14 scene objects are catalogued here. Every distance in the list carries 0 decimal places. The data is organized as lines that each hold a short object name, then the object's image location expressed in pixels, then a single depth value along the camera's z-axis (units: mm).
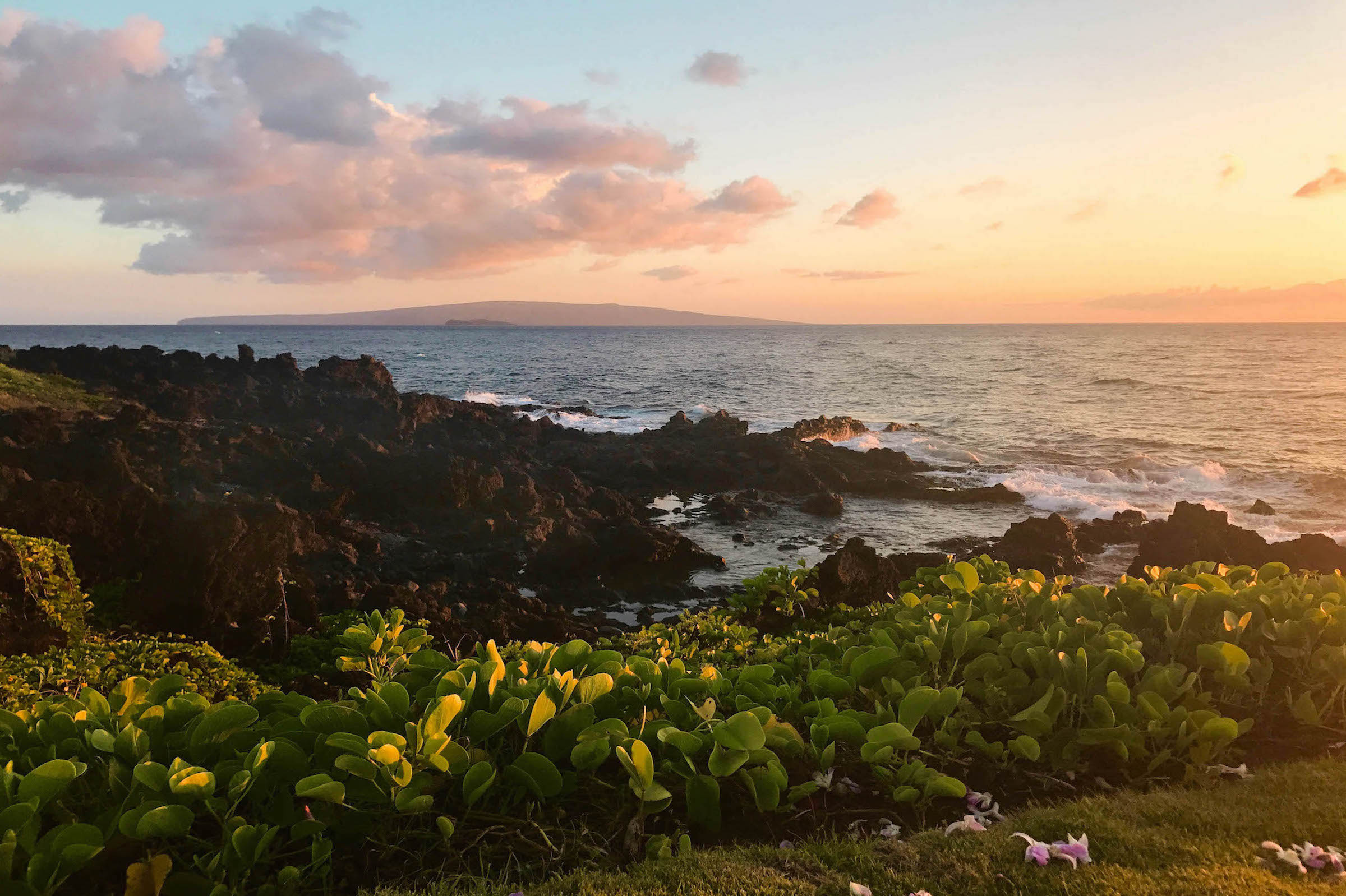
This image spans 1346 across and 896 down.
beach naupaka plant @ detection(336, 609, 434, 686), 3467
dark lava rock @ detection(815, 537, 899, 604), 8891
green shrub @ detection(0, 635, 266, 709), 4324
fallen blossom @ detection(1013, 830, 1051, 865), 2557
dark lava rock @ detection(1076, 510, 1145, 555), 17266
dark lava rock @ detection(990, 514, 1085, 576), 14844
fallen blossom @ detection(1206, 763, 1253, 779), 3379
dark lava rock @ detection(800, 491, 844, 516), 20109
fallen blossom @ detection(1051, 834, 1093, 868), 2580
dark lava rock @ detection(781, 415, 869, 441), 29984
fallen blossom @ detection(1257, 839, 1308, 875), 2626
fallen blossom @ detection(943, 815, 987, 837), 2820
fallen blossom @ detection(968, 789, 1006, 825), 2994
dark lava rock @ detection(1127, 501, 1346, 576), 11320
